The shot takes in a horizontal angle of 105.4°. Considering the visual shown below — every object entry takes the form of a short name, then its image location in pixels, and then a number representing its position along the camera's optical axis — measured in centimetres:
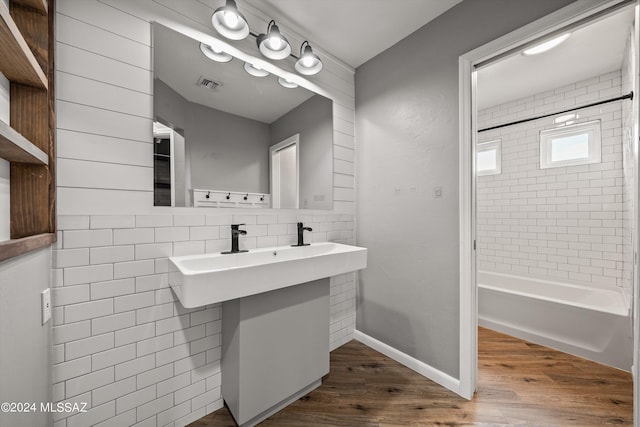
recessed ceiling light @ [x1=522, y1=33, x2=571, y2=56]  202
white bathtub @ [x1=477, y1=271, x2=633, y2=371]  196
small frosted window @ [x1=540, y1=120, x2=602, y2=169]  265
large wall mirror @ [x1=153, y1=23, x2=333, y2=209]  143
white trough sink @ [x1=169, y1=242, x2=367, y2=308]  108
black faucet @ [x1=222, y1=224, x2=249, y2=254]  159
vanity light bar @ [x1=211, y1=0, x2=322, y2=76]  149
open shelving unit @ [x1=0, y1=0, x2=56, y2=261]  86
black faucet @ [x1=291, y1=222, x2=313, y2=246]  197
